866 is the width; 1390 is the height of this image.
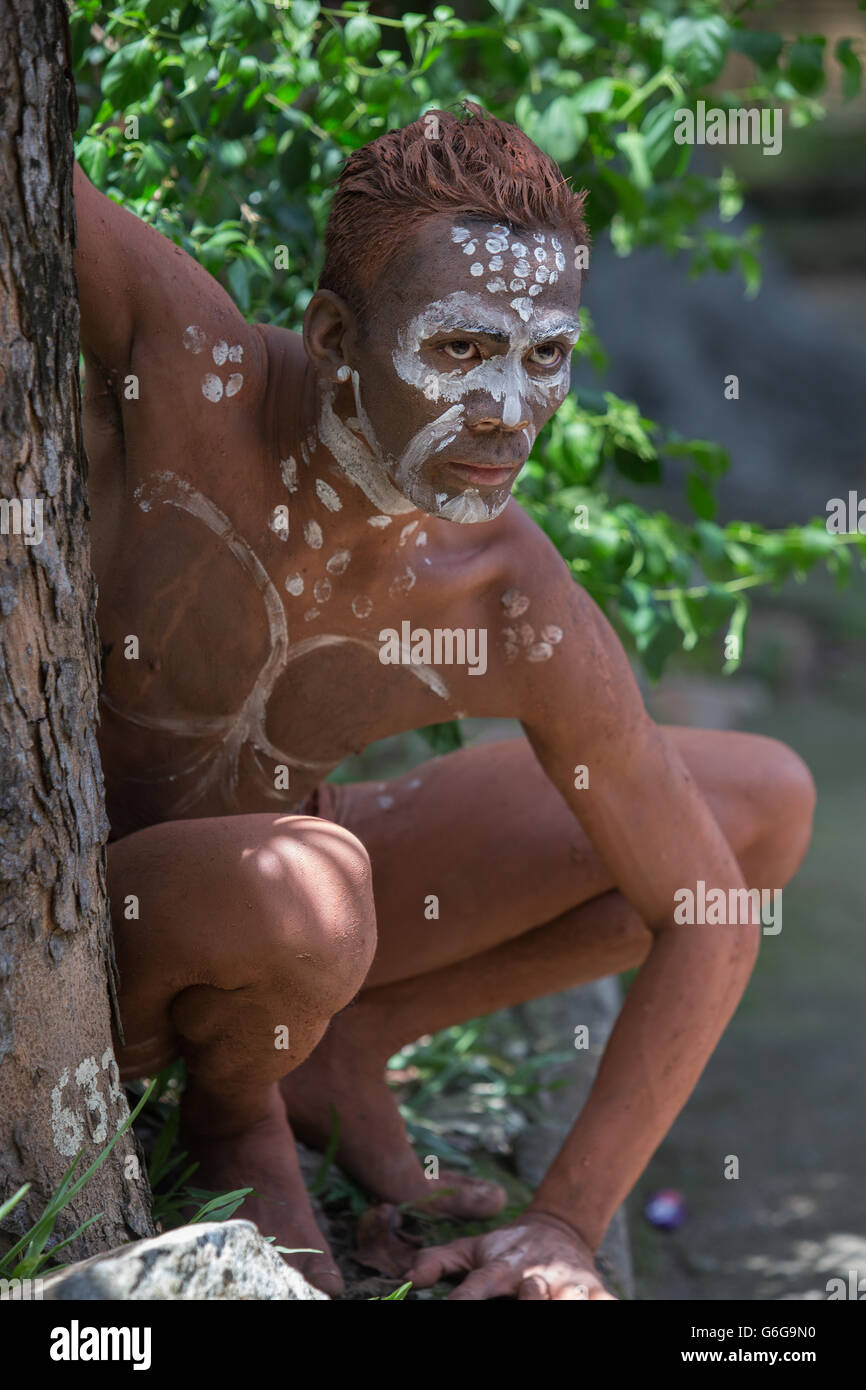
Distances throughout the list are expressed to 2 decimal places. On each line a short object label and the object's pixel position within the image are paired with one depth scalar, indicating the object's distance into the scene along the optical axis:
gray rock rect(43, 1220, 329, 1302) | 1.58
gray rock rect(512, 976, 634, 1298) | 2.87
